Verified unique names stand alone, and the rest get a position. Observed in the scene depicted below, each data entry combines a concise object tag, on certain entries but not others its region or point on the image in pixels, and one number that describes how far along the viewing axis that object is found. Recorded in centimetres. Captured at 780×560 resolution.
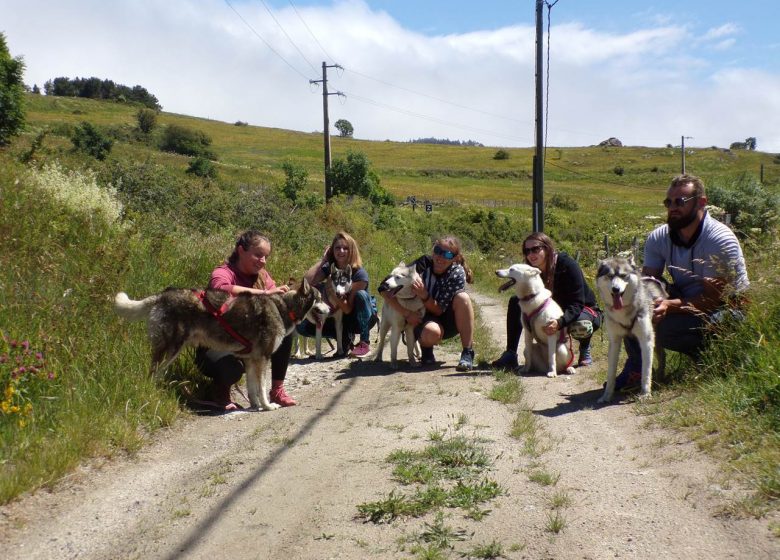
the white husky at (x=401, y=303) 790
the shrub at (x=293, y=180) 3244
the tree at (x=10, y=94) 2705
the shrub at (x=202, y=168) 4269
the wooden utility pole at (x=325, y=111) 3259
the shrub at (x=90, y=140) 3894
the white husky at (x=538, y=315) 723
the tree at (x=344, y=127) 11956
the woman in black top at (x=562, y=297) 747
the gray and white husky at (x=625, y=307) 581
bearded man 581
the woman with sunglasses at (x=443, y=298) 795
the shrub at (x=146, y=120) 7832
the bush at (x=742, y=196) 2347
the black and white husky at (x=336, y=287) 874
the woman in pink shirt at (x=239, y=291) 625
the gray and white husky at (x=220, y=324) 584
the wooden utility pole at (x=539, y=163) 1961
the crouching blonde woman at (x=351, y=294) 873
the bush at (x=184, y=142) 6888
